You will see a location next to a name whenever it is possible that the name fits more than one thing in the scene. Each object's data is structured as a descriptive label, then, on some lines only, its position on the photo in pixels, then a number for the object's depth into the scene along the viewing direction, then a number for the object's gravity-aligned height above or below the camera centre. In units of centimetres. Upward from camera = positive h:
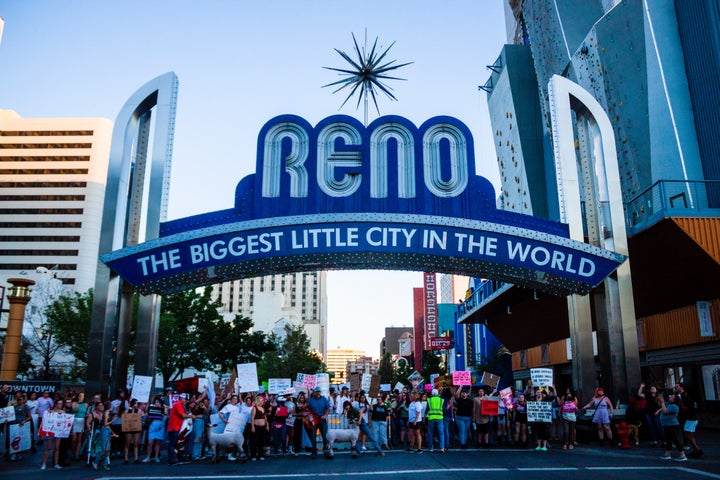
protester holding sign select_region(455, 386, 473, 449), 1834 -76
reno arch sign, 1869 +503
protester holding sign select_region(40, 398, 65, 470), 1449 -122
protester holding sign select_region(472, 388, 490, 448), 1838 -91
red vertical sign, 8312 +1083
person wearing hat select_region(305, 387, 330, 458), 1644 -62
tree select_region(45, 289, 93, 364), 4181 +439
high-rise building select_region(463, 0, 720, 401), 1991 +860
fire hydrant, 1697 -121
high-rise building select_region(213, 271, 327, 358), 17065 +2755
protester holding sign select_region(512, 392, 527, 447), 1789 -86
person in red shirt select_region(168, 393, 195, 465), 1524 -94
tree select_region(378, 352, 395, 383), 10934 +339
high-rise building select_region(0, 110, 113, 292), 10825 +3496
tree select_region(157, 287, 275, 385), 4184 +354
